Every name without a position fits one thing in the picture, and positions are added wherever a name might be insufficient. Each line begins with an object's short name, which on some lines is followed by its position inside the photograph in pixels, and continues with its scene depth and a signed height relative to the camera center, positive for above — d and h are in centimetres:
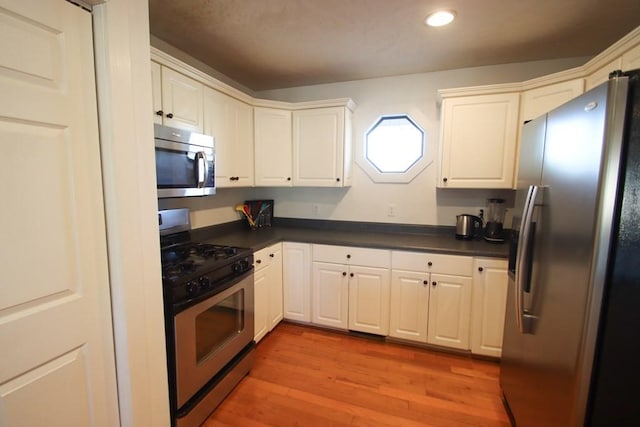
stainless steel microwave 167 +17
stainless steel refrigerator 93 -26
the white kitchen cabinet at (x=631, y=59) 147 +74
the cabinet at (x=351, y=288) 247 -90
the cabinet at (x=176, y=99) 177 +60
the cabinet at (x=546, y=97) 197 +72
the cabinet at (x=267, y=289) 232 -90
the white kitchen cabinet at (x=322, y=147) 273 +43
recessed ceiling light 174 +111
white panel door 87 -14
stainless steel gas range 145 -78
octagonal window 285 +49
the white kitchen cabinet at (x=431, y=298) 227 -89
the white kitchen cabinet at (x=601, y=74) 163 +77
